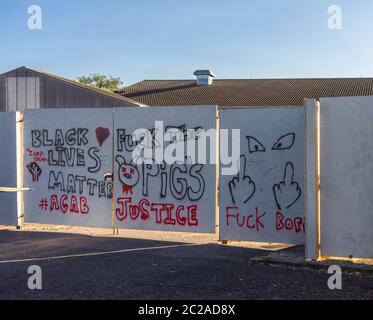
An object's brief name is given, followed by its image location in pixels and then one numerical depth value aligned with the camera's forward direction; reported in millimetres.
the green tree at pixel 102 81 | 66312
